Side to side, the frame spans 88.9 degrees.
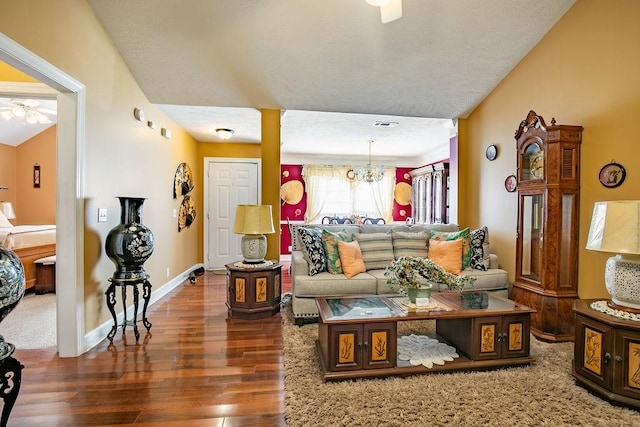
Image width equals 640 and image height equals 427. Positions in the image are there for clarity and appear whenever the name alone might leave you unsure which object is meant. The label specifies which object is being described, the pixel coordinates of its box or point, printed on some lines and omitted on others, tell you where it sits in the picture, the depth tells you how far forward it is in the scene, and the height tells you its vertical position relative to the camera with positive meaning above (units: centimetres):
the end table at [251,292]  342 -88
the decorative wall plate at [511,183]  366 +32
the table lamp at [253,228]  349 -21
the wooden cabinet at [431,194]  596 +34
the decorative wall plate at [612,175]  259 +31
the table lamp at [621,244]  192 -19
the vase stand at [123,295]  282 -79
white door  598 +17
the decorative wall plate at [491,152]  397 +73
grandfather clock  286 -16
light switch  287 -7
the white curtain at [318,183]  745 +61
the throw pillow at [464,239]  364 -32
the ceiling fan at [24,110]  470 +143
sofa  326 -56
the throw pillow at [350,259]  338 -52
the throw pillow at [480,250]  364 -44
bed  421 -50
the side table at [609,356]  188 -87
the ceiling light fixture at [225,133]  500 +117
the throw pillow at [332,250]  343 -43
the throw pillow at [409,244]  379 -39
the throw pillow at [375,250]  365 -45
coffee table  219 -88
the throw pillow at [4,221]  533 -25
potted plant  243 -48
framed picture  649 +60
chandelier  679 +78
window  748 +36
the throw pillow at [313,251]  340 -45
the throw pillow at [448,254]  353 -48
